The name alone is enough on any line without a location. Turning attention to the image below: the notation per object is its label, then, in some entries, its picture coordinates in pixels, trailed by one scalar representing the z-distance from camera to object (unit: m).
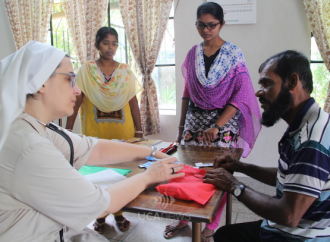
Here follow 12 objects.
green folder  1.45
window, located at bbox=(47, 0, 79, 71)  4.75
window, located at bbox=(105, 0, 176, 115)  4.20
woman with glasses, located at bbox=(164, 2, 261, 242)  2.10
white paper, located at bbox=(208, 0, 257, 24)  3.41
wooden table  0.98
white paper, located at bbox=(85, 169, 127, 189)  1.31
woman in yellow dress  2.78
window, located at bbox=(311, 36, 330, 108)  3.54
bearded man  1.01
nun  0.88
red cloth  1.08
